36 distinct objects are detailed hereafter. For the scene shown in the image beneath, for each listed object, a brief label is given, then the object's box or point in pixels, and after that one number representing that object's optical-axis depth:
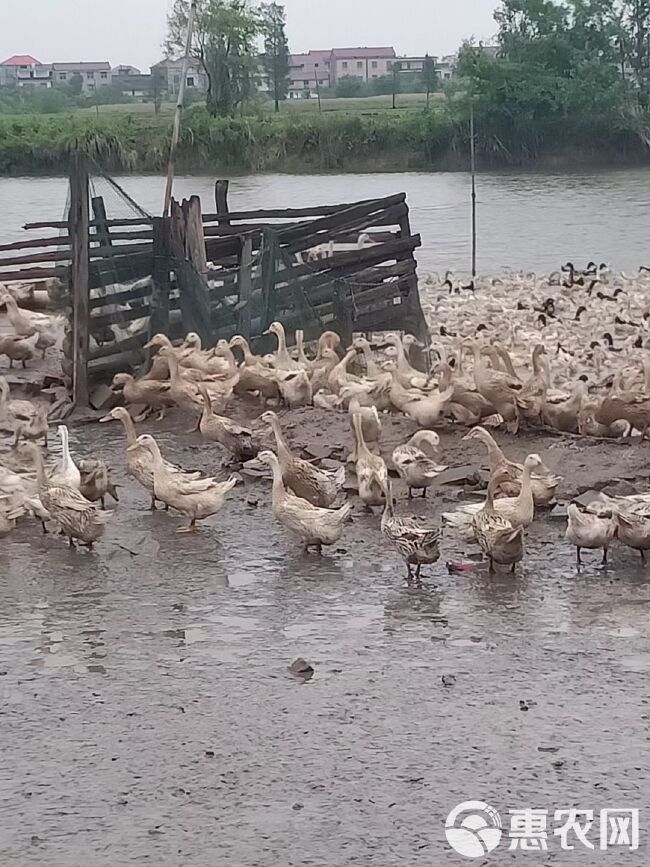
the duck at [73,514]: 7.66
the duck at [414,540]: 6.94
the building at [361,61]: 87.62
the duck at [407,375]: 10.28
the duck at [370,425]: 9.37
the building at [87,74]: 74.31
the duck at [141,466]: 8.53
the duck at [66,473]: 8.06
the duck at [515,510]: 7.36
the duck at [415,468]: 8.41
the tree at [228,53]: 51.38
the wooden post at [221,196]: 15.95
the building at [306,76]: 66.81
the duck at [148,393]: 10.96
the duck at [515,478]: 7.90
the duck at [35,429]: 10.07
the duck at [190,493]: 8.04
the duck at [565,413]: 9.65
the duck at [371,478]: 8.10
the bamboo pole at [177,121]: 12.92
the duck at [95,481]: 8.37
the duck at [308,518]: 7.45
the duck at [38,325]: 13.39
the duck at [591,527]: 7.11
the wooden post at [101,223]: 12.07
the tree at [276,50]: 59.91
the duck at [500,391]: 9.85
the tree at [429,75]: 62.10
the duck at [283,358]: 11.12
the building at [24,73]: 76.97
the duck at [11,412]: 10.67
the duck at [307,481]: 8.19
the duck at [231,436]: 9.46
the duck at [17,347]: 13.05
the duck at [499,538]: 7.07
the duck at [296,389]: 10.80
